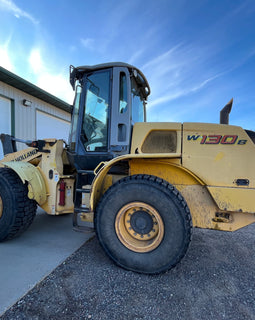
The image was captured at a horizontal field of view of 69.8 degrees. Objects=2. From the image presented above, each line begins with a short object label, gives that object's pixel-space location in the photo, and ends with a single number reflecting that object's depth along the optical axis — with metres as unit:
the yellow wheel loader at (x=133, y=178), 2.03
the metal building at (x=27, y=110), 6.61
